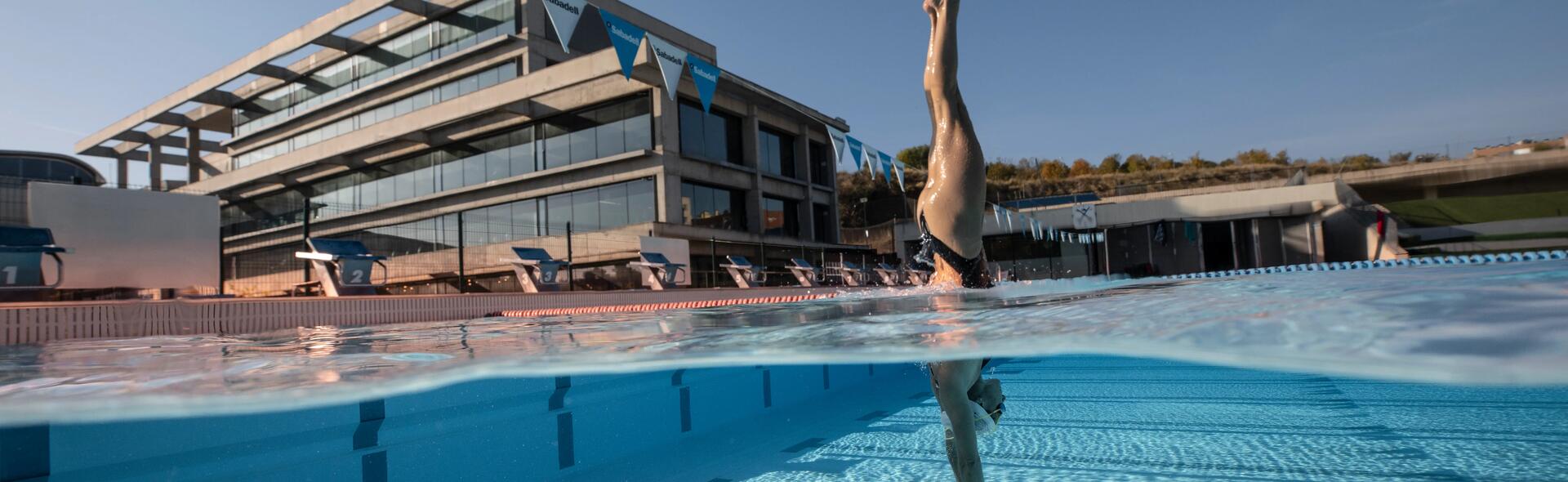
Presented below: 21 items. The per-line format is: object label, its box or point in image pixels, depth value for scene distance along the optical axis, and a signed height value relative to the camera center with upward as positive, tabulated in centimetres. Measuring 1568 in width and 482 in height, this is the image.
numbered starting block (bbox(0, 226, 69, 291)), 798 +61
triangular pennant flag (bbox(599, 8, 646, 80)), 1094 +353
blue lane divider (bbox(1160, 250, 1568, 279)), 1430 -47
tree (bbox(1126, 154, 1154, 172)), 6372 +749
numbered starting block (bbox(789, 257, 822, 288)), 2014 +1
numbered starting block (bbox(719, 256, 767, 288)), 1828 +8
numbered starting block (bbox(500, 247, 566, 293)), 1374 +27
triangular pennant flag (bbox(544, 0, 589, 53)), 1077 +381
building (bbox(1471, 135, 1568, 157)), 2780 +339
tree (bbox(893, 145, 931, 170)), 6581 +932
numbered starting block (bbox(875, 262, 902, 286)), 2369 -21
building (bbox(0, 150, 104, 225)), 2242 +435
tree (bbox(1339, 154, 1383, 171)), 3923 +409
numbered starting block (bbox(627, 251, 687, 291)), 1617 +17
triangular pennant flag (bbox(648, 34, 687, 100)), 1212 +352
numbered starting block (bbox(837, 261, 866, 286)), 2228 -15
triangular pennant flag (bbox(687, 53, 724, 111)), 1230 +324
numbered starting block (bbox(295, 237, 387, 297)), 1120 +44
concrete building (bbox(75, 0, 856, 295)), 2070 +445
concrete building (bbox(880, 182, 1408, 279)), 3042 +69
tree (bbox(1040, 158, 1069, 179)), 6431 +738
